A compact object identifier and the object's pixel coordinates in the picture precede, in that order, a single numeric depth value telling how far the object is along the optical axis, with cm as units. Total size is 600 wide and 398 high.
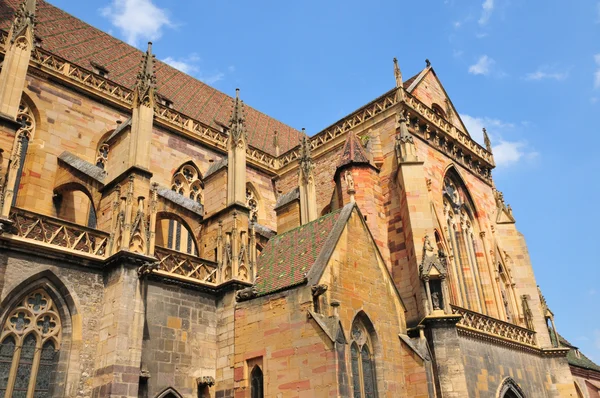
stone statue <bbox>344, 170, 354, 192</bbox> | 1708
